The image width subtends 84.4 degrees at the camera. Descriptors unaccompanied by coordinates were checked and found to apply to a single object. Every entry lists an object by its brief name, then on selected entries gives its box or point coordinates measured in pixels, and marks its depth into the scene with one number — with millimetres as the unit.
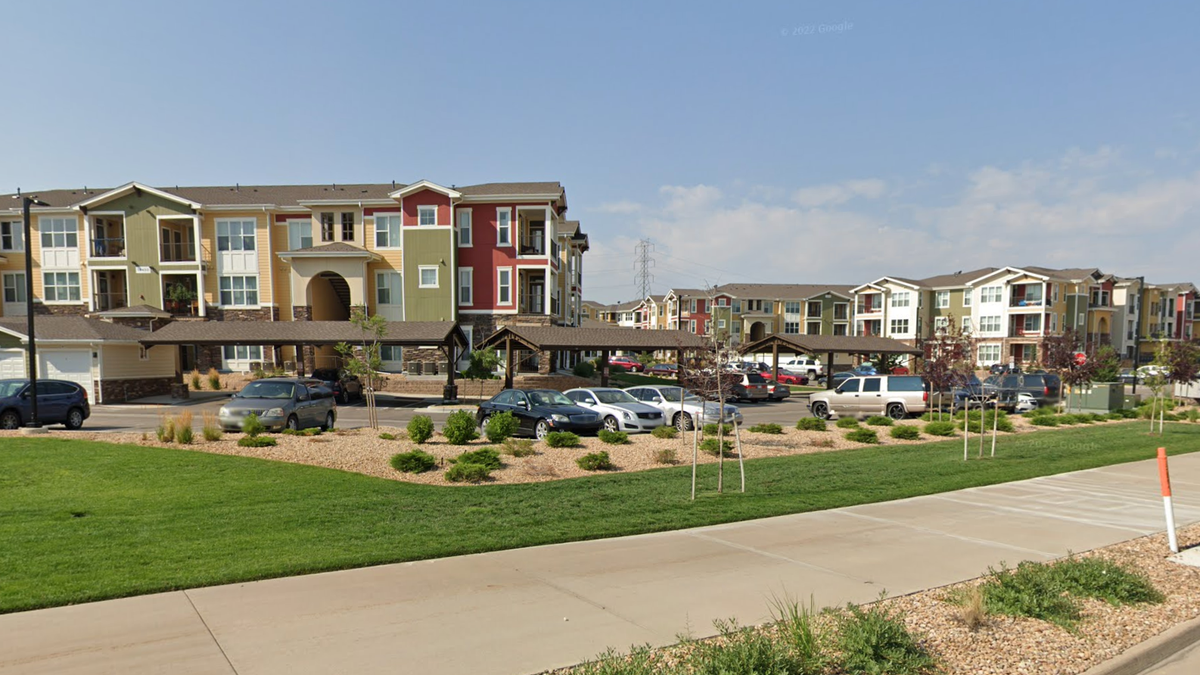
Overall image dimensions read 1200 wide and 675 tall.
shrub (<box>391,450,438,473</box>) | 11758
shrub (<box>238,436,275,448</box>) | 13508
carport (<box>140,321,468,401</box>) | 31750
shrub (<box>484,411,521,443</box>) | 14891
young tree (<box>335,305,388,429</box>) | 17797
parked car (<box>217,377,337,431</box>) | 16469
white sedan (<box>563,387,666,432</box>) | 18562
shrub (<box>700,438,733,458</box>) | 14775
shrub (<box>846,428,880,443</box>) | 17642
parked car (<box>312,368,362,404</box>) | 30984
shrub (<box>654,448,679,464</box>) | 13820
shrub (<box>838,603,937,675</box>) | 4383
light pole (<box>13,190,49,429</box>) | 17562
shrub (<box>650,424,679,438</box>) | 16922
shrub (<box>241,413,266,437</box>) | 14414
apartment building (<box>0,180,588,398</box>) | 40750
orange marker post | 7297
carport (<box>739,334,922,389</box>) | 40750
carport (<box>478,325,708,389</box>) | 31797
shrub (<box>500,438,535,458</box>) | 13359
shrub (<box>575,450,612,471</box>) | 12773
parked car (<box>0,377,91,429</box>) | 17984
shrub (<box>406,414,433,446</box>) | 14306
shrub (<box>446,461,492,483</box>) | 11328
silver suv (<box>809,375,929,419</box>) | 24172
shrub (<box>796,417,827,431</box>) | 19338
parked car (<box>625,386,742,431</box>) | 19016
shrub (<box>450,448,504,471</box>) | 12031
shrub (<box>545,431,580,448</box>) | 14672
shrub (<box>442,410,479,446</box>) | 14547
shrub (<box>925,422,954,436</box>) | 19203
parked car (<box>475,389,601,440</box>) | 16969
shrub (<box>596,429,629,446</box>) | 15594
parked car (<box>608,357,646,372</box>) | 57531
